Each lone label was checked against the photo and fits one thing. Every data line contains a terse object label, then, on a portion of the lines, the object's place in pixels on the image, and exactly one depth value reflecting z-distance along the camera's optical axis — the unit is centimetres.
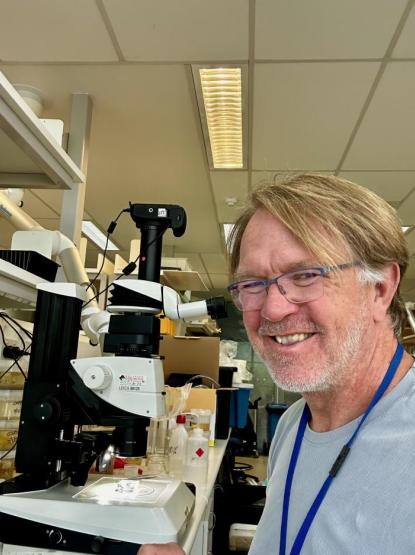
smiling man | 75
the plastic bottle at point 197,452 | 196
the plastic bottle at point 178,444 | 204
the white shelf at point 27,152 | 105
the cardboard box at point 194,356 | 318
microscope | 85
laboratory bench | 99
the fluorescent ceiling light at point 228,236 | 116
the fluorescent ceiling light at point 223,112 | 198
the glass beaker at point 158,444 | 188
